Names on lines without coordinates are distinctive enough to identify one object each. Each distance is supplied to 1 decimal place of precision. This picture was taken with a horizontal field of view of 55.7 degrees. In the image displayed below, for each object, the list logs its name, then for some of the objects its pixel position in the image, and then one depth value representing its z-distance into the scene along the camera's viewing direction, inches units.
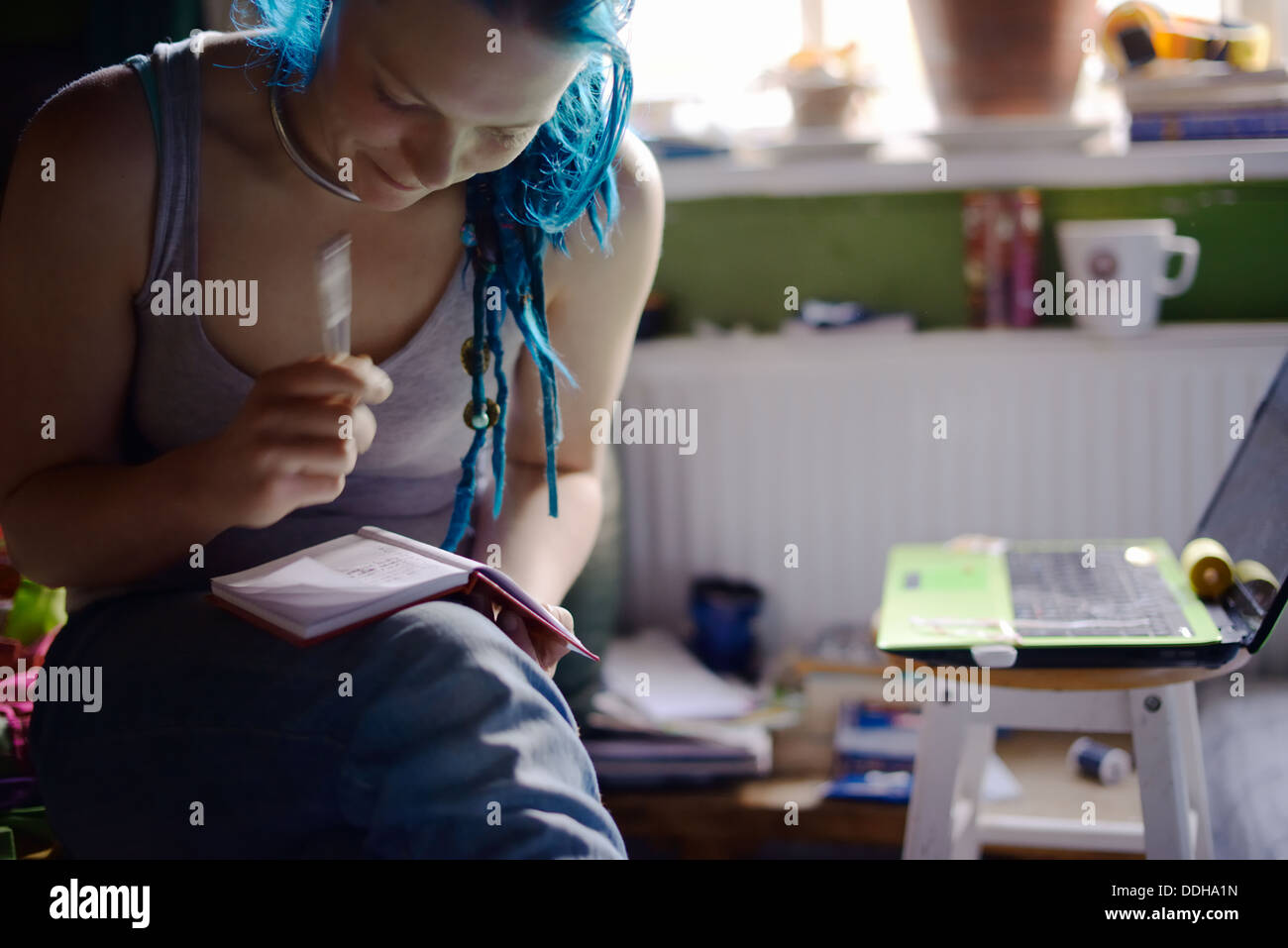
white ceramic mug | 59.2
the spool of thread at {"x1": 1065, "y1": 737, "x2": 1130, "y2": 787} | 54.6
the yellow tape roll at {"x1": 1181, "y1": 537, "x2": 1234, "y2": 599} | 38.4
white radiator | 62.1
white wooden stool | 36.3
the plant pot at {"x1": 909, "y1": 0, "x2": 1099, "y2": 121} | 59.1
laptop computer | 35.4
